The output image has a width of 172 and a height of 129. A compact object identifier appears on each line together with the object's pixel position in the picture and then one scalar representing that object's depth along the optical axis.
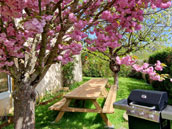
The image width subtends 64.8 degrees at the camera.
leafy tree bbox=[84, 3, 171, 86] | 5.78
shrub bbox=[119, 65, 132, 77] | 14.49
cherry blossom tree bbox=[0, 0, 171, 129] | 1.67
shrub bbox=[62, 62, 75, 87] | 7.24
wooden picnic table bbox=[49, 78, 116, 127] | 3.05
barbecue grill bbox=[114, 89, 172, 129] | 1.31
